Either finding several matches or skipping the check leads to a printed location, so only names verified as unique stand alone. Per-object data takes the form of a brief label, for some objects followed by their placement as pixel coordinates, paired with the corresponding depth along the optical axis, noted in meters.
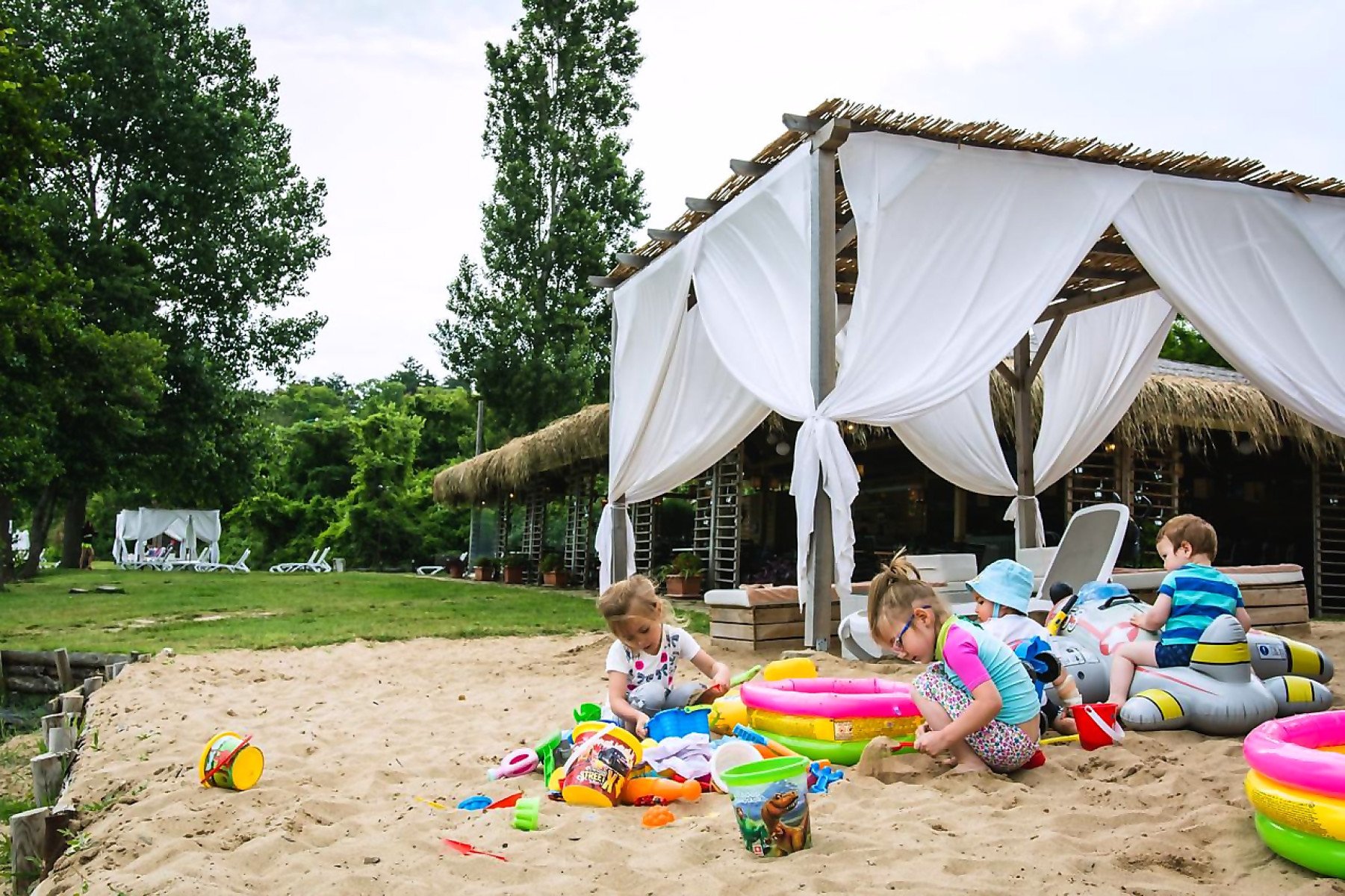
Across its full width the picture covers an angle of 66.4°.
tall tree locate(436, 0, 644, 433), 20.25
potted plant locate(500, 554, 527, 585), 19.02
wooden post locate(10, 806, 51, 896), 2.80
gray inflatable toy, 3.90
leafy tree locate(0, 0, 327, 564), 18.73
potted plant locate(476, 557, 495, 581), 20.11
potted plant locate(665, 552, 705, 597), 13.12
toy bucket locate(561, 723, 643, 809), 3.03
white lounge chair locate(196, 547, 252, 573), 24.77
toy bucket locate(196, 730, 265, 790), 3.29
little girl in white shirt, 3.64
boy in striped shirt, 3.99
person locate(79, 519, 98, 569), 26.58
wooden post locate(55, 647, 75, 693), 6.67
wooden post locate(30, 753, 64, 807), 3.47
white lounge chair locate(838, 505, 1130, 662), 5.95
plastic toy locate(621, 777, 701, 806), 3.03
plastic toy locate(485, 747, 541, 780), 3.46
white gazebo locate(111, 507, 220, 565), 26.48
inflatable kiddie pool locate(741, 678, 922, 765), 3.47
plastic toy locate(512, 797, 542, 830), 2.75
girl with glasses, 3.04
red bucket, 3.61
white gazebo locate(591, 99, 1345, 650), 6.21
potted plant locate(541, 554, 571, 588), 17.19
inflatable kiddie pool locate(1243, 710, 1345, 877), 2.19
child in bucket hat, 3.95
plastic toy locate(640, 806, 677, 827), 2.80
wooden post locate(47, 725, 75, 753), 4.16
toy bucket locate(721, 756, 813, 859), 2.42
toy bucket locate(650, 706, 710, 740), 3.59
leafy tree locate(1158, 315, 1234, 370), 23.47
